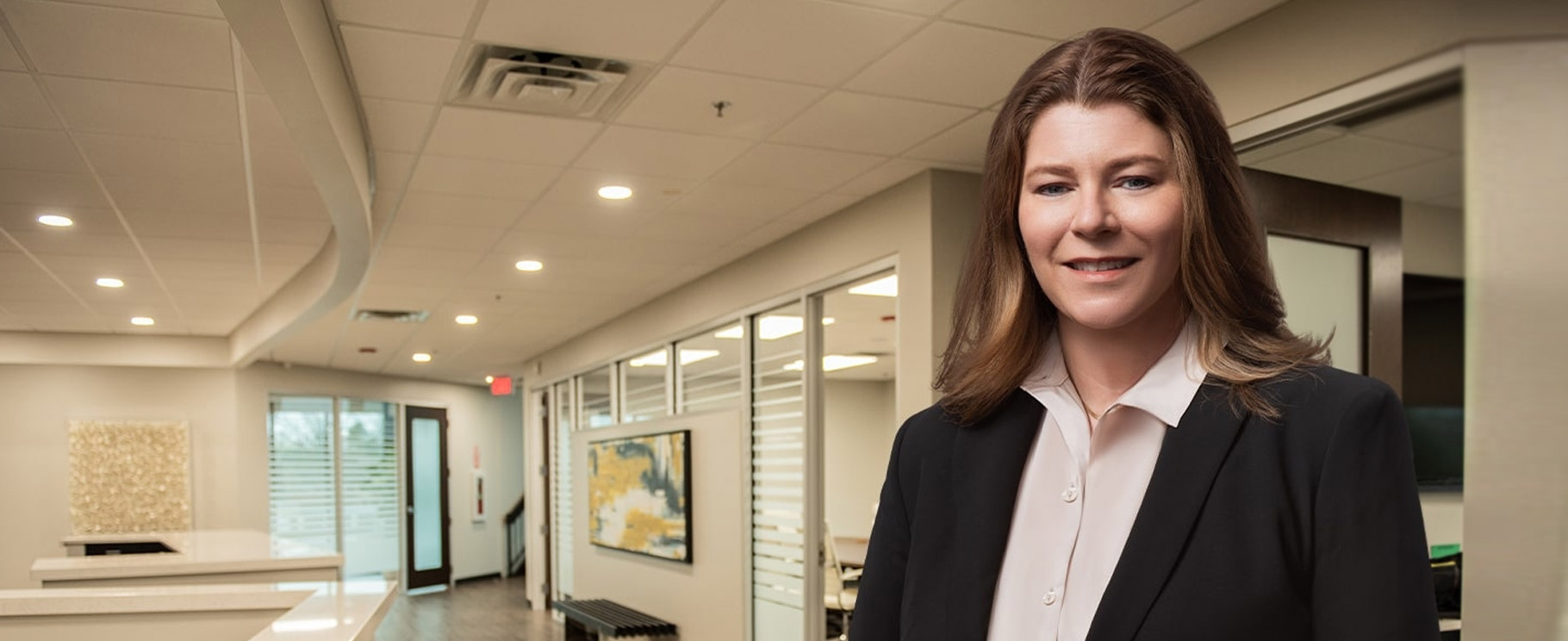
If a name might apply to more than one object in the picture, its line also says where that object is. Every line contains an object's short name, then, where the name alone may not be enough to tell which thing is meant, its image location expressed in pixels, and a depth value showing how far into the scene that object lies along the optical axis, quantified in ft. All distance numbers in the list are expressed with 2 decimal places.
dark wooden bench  25.64
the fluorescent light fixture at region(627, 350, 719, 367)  26.56
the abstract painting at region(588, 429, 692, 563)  25.75
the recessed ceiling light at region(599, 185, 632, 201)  17.54
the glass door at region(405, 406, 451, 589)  50.11
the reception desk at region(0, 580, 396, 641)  14.97
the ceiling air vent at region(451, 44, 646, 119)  12.20
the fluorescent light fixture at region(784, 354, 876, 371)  38.83
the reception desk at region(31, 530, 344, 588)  19.89
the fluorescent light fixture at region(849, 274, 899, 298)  22.92
